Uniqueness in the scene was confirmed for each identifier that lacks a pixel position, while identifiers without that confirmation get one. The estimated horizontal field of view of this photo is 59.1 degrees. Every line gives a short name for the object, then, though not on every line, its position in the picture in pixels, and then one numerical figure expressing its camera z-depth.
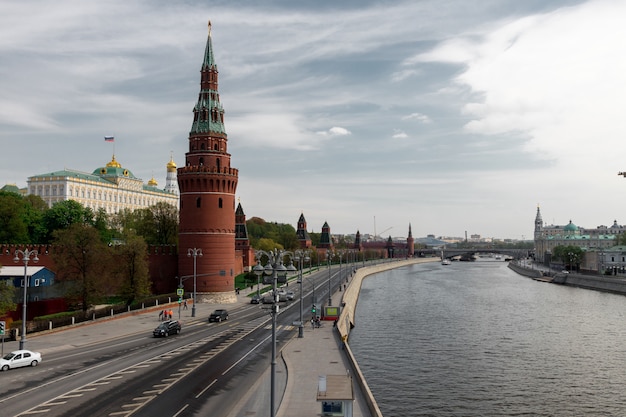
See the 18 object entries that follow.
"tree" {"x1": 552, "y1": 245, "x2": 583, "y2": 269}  165.91
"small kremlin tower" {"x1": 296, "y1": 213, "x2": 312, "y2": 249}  182.12
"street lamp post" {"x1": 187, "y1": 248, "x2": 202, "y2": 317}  73.38
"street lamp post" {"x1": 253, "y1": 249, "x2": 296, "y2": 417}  23.08
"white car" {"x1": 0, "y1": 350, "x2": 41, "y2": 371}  35.69
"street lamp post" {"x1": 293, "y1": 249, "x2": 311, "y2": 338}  46.82
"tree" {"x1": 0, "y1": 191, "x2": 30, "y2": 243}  80.31
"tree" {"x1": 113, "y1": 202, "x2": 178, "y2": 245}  101.94
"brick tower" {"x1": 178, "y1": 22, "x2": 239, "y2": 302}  74.56
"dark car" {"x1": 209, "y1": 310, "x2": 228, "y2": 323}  57.88
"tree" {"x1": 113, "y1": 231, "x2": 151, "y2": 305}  64.69
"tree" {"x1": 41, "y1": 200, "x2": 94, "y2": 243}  89.22
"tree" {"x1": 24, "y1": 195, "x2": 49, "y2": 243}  89.75
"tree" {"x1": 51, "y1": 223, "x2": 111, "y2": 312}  59.09
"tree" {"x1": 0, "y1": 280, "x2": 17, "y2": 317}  44.47
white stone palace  152.25
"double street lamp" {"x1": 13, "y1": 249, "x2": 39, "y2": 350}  39.11
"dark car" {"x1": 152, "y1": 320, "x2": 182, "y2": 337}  48.16
